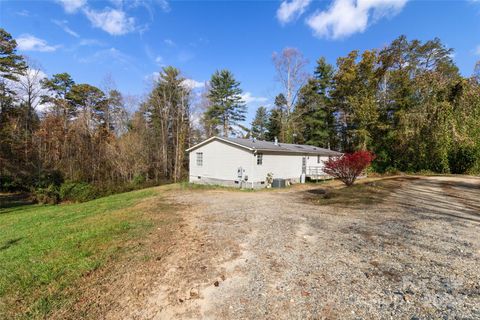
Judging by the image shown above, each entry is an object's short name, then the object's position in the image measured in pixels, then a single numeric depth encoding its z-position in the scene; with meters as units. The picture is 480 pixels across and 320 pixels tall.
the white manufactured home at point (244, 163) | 14.48
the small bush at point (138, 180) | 18.88
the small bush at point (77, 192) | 15.55
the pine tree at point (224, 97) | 32.41
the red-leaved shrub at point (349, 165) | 11.61
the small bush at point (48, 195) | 16.06
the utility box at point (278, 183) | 14.99
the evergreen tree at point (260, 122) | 41.75
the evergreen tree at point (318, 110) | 29.50
